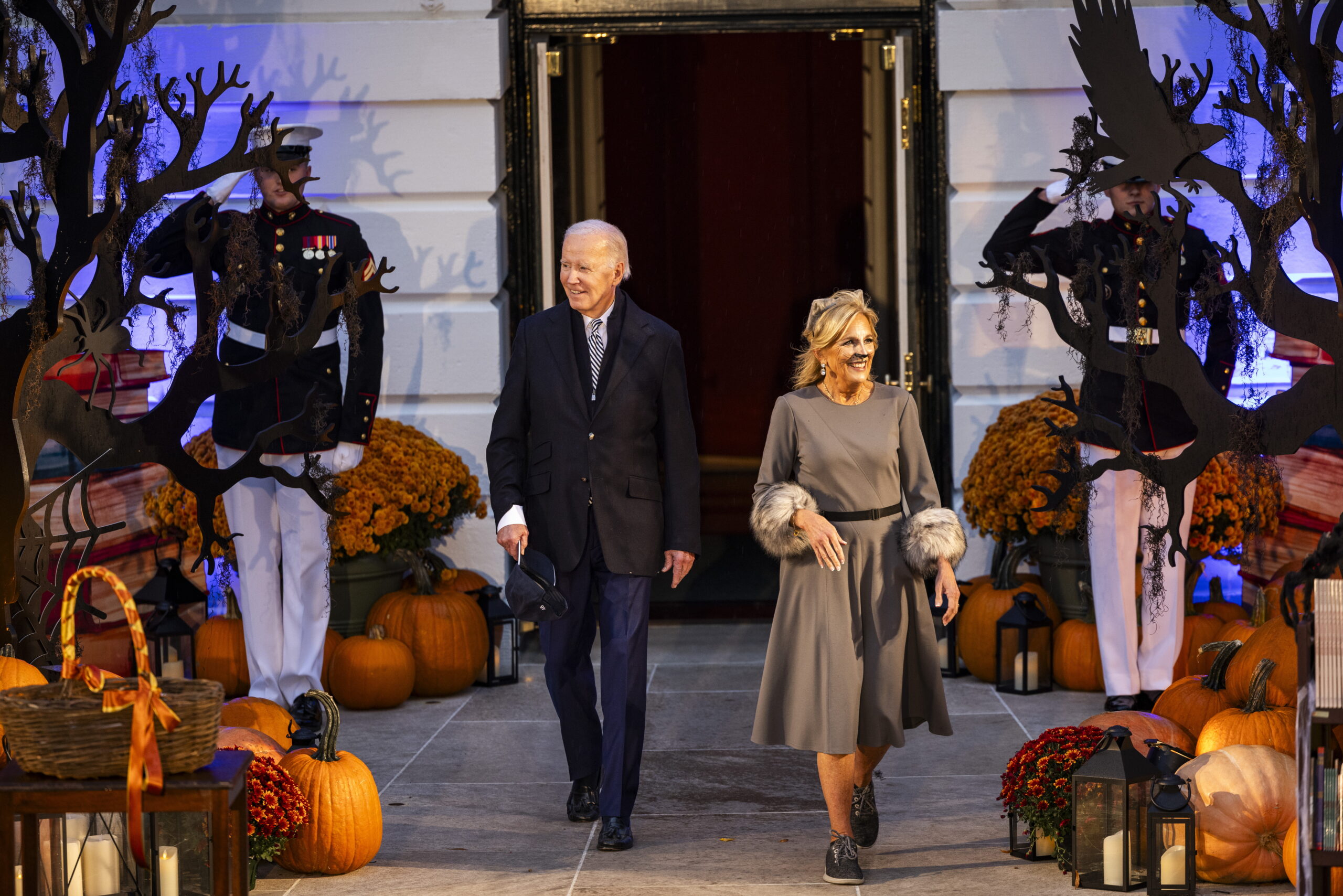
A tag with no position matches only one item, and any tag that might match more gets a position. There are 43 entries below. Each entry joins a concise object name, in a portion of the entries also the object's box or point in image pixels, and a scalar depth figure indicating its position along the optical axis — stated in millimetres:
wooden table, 6437
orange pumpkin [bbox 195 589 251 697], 13383
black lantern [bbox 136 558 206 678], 12687
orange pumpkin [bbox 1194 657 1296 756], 8828
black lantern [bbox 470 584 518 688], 14187
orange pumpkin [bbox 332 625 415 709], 13094
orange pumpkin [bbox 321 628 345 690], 13352
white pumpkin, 8289
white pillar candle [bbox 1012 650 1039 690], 13320
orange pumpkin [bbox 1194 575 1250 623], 13641
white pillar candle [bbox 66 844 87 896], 7441
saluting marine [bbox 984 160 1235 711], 12000
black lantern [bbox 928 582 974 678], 14195
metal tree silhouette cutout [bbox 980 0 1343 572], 8758
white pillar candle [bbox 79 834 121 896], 7516
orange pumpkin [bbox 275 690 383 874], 8820
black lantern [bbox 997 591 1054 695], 13234
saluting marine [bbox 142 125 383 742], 12492
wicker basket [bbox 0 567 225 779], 6387
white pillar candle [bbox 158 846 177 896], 7715
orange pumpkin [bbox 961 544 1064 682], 13797
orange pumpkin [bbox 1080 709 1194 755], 9391
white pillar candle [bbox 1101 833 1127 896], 8297
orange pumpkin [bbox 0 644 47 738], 8961
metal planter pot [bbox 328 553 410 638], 14055
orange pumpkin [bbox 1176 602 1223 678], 12984
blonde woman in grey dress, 8562
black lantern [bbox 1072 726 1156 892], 8250
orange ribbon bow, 6316
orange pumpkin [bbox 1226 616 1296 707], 9437
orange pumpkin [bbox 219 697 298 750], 10414
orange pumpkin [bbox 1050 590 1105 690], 13406
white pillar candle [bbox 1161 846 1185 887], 8133
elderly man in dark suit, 9594
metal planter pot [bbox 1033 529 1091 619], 13633
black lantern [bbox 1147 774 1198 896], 8055
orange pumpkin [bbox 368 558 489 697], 13633
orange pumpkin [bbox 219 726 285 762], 9234
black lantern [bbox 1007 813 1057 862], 8883
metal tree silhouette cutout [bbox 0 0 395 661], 9328
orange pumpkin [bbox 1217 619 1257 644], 11672
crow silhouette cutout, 9312
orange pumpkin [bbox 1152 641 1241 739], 9797
